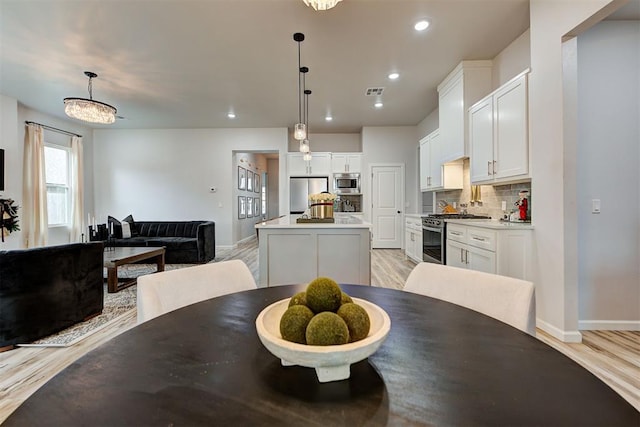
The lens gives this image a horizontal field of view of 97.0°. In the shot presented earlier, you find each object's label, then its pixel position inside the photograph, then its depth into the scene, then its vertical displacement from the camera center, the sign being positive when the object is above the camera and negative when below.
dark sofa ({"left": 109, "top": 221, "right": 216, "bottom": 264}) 5.20 -0.55
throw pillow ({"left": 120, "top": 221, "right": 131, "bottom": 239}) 5.36 -0.32
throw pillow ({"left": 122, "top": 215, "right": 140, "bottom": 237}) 5.80 -0.29
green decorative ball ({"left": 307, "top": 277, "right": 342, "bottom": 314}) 0.61 -0.19
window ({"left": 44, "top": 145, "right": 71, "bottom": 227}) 5.84 +0.65
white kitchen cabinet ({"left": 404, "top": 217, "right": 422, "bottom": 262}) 4.81 -0.51
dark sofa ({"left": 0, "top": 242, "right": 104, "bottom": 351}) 2.08 -0.61
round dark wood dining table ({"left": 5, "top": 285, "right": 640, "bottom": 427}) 0.45 -0.33
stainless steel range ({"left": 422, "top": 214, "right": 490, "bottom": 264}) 3.66 -0.36
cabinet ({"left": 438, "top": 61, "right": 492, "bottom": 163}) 3.78 +1.58
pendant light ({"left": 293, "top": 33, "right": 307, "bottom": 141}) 3.15 +1.94
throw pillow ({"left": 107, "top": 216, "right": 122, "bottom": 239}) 5.34 -0.28
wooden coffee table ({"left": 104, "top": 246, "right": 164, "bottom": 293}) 3.38 -0.57
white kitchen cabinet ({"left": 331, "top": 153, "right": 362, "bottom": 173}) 6.85 +1.17
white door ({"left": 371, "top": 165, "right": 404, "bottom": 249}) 6.75 +0.16
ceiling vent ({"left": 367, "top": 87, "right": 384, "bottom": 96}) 4.61 +2.00
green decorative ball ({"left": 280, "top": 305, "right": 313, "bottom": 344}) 0.55 -0.22
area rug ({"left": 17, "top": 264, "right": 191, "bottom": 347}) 2.27 -1.02
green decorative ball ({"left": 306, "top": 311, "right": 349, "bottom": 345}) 0.51 -0.22
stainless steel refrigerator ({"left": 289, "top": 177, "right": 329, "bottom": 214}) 6.85 +0.55
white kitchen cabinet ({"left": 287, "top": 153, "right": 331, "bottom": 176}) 6.86 +1.13
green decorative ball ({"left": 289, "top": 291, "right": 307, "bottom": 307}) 0.65 -0.21
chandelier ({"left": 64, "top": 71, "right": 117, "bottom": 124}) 3.56 +1.34
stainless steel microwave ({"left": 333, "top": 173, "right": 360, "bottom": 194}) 6.77 +0.67
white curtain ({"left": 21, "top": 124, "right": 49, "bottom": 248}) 5.24 +0.42
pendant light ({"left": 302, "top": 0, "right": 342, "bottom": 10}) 1.53 +1.13
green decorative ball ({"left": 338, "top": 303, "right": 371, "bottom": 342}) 0.56 -0.22
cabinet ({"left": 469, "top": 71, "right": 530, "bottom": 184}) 2.67 +0.80
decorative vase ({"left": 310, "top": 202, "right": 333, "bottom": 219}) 3.04 +0.02
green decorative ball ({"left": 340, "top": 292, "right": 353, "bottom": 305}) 0.64 -0.21
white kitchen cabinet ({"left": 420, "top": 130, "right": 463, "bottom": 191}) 4.49 +0.70
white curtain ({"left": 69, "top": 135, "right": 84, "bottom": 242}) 6.21 +0.48
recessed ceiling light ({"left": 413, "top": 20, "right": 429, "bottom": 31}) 2.95 +1.96
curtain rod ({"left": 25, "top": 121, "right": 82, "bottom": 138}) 5.37 +1.76
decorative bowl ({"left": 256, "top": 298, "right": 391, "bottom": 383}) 0.49 -0.25
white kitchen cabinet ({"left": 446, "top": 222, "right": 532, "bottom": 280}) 2.54 -0.39
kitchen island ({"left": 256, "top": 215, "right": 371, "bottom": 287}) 2.70 -0.40
